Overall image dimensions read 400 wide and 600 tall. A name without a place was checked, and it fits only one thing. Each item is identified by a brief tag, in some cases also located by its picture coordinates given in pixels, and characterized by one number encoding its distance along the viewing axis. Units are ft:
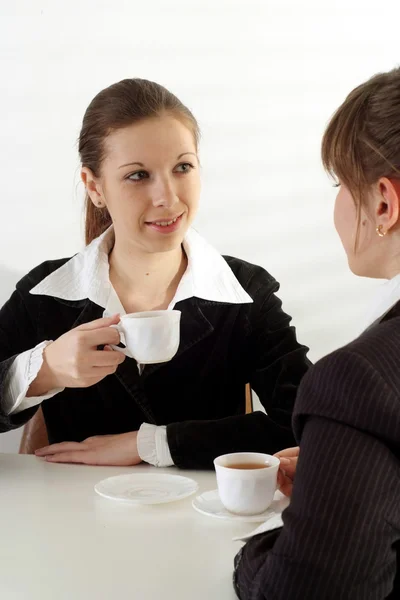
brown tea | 5.80
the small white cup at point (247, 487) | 5.58
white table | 4.99
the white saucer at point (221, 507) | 5.64
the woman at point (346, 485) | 4.48
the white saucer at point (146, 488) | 5.91
